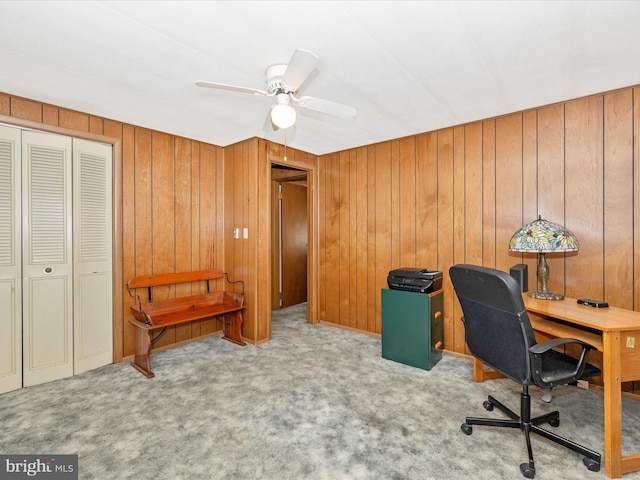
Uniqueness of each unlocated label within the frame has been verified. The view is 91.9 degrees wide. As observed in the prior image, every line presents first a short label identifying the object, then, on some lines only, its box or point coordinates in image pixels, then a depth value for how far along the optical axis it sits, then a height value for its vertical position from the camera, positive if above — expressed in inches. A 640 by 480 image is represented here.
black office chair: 65.3 -24.4
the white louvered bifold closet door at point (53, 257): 99.2 -4.9
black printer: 118.0 -15.4
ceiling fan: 64.4 +37.1
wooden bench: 116.7 -29.3
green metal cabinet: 116.2 -33.9
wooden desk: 65.7 -27.5
